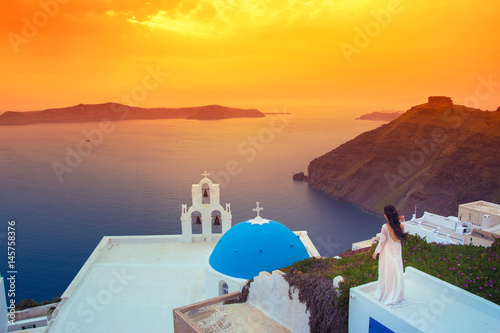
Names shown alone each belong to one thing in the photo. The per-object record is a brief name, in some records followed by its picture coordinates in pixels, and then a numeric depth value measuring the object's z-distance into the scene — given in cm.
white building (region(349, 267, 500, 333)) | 555
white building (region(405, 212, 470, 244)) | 2414
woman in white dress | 589
